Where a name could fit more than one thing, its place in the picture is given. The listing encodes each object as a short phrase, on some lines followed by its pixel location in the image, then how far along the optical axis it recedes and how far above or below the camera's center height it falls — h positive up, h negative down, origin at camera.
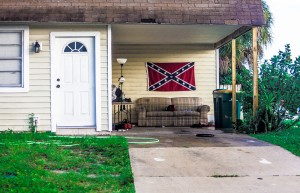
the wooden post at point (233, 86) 11.49 +0.46
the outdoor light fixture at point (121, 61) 12.60 +1.20
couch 13.16 -0.34
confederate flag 14.44 +0.89
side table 14.16 -0.27
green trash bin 12.22 -0.14
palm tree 22.75 +2.82
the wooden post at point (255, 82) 10.54 +0.50
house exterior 10.05 +1.21
